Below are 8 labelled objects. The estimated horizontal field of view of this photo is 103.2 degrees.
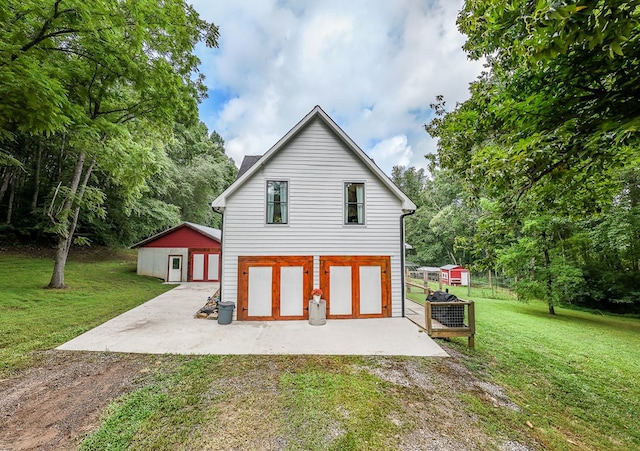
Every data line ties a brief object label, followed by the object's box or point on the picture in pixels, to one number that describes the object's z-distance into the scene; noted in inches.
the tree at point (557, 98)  82.0
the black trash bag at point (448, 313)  256.4
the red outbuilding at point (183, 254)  648.4
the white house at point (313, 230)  306.3
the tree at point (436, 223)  1187.9
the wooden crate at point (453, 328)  247.3
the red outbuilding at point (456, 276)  995.4
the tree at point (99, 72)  196.5
